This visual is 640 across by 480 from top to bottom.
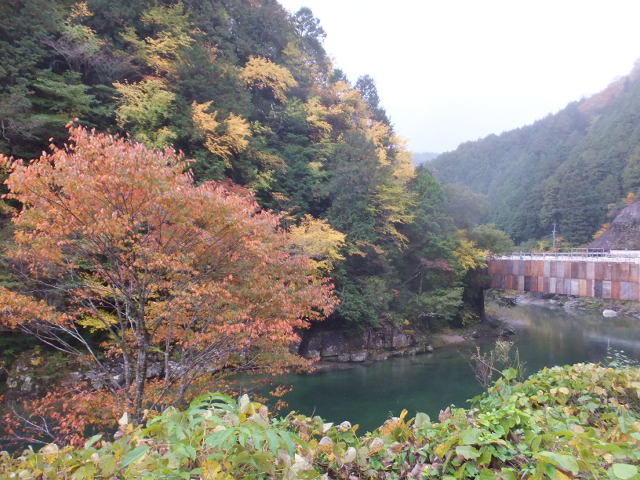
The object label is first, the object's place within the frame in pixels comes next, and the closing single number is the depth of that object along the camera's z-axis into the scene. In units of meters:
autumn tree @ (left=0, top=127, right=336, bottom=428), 4.61
